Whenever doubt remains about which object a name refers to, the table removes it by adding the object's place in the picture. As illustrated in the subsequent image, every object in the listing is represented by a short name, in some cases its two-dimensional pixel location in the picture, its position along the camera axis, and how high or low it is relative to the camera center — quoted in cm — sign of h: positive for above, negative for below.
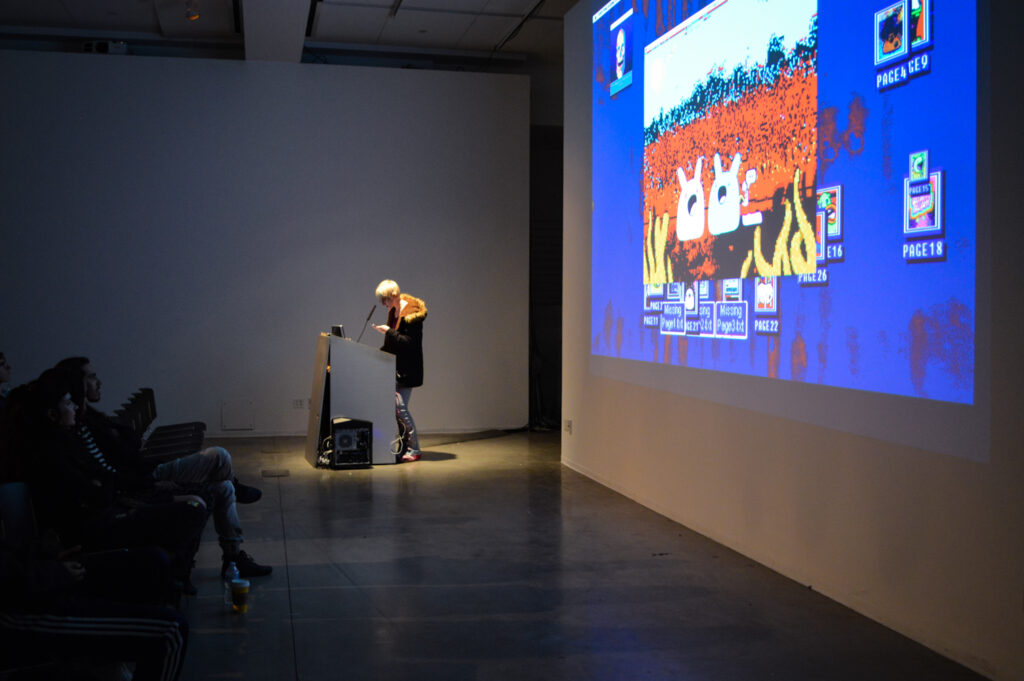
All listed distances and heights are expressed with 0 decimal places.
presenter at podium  834 -34
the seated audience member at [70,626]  245 -83
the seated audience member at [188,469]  434 -79
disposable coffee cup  401 -121
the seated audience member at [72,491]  332 -65
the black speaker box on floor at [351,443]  795 -114
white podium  803 -70
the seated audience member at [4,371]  540 -34
